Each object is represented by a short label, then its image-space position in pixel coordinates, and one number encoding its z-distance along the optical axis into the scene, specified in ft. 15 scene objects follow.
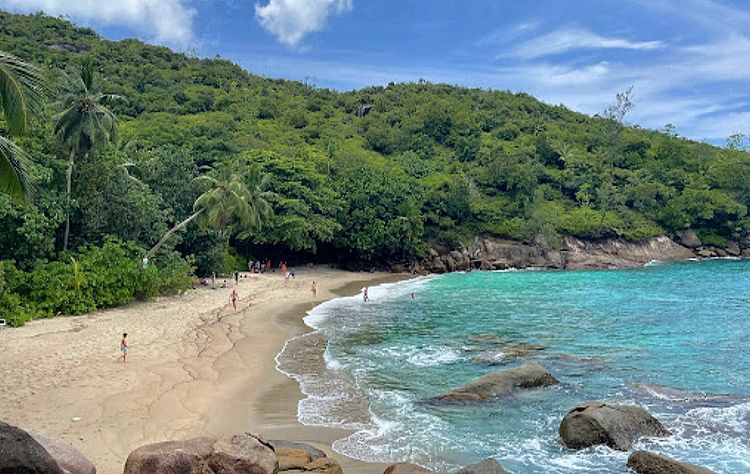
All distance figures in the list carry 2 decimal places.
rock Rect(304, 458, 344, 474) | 38.42
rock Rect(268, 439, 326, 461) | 42.07
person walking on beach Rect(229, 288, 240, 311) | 110.32
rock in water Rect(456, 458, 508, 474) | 37.73
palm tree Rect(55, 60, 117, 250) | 99.19
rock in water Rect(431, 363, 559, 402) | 59.07
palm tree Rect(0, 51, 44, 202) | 38.65
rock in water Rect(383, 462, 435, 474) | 37.23
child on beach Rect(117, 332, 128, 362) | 66.83
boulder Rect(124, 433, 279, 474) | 34.35
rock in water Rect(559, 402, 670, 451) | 46.47
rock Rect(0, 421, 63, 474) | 28.86
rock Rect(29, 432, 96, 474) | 32.94
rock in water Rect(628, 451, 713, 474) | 38.83
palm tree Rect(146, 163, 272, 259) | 128.67
